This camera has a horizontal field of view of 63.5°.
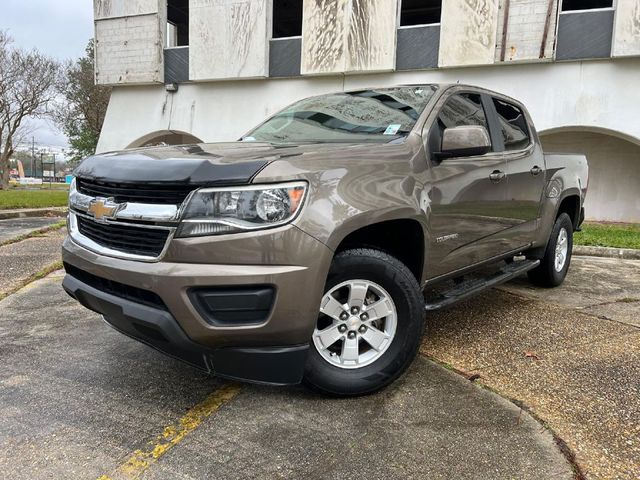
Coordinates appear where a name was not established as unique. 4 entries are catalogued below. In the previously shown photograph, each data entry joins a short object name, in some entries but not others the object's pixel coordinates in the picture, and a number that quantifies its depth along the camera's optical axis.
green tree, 27.08
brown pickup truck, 2.32
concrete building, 11.23
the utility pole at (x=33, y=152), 50.17
